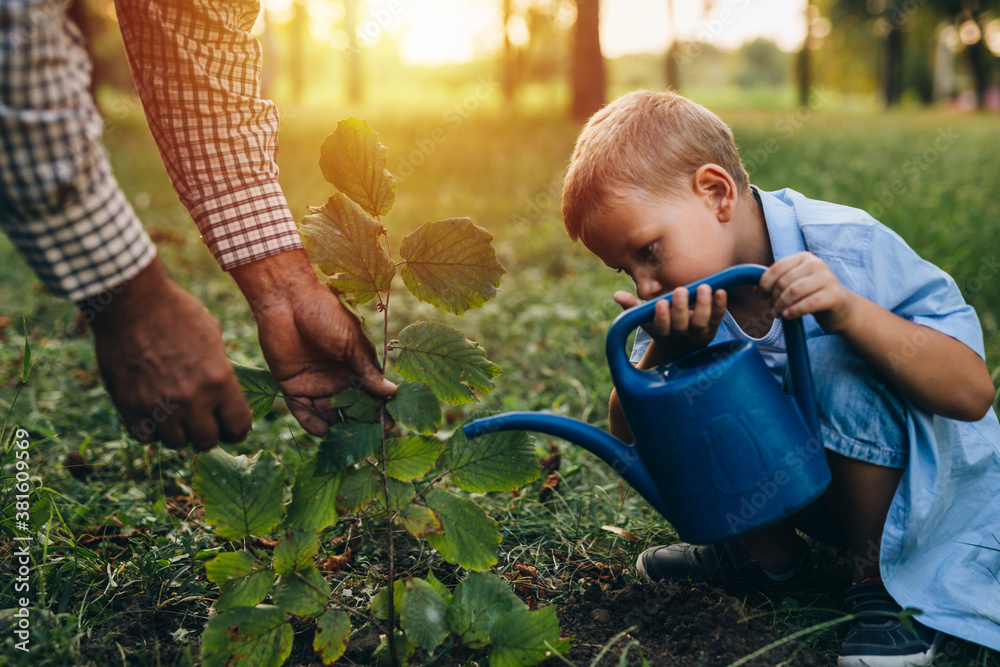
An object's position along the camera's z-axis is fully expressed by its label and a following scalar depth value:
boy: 1.27
